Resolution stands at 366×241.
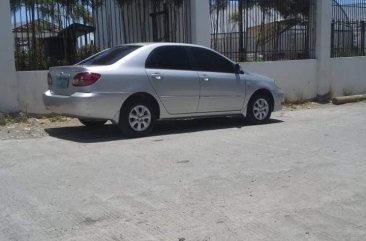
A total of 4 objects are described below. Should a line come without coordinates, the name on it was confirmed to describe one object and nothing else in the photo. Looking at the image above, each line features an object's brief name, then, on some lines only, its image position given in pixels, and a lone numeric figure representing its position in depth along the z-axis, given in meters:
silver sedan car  8.41
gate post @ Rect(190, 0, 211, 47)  12.70
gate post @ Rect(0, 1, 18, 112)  10.16
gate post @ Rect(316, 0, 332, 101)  15.44
